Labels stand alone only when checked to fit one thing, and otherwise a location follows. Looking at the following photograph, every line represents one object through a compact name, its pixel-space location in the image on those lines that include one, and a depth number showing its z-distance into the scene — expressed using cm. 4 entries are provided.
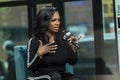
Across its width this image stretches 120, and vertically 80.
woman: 723
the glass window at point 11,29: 898
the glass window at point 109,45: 848
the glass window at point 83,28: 858
